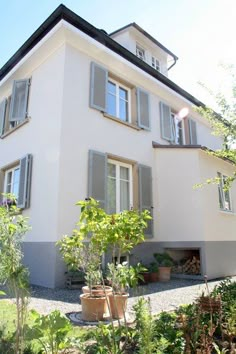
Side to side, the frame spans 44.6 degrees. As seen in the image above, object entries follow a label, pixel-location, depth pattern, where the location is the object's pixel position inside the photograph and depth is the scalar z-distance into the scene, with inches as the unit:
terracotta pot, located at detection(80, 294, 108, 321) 163.2
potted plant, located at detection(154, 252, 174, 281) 322.3
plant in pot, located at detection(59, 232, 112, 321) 131.0
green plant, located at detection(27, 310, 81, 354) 100.3
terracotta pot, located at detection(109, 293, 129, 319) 161.5
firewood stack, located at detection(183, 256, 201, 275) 351.6
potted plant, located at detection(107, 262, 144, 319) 125.6
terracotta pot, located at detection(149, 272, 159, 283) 318.3
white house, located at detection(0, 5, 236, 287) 301.1
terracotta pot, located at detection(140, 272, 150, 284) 313.9
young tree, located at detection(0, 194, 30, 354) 101.7
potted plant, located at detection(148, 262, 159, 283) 319.3
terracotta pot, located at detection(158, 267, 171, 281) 321.7
